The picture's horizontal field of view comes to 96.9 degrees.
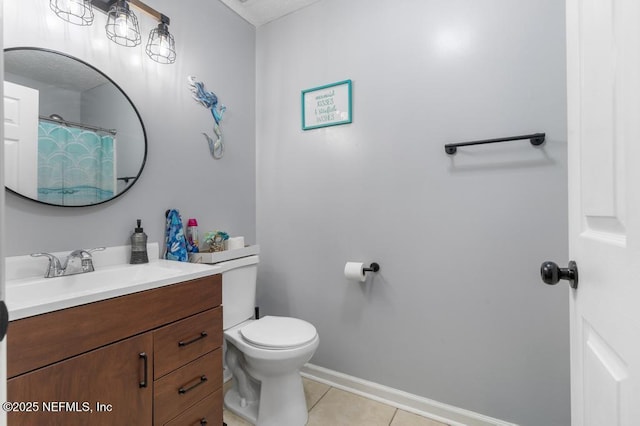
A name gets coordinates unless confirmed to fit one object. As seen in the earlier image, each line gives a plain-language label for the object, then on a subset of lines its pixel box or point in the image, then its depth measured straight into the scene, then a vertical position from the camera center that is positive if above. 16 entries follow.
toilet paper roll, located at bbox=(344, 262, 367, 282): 1.69 -0.35
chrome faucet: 1.14 -0.20
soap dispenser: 1.42 -0.16
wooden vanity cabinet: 0.80 -0.50
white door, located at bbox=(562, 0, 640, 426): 0.41 +0.01
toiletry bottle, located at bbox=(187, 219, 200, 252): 1.67 -0.12
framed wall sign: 1.83 +0.72
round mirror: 1.12 +0.38
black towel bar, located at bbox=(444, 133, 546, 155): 1.30 +0.34
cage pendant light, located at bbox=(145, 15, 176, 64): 1.54 +0.95
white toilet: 1.41 -0.70
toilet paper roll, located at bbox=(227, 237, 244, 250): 1.78 -0.18
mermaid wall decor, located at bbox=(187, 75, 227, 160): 1.78 +0.71
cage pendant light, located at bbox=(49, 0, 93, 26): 1.21 +0.90
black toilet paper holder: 1.71 -0.33
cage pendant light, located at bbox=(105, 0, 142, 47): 1.35 +0.94
